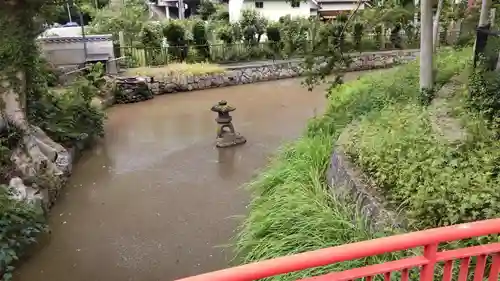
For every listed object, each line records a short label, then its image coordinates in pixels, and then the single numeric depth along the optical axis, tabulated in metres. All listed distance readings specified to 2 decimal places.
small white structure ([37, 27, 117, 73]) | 11.96
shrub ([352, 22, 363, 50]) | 14.60
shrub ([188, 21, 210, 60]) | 13.88
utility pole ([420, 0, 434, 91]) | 5.21
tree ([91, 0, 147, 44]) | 13.95
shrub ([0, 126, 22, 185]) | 5.35
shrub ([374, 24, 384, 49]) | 16.03
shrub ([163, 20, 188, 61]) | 13.55
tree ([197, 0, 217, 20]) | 20.97
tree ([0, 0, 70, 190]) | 5.84
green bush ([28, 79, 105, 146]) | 7.21
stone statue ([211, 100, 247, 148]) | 7.55
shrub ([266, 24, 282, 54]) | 14.48
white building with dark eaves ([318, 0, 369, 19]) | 22.03
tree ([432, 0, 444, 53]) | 6.90
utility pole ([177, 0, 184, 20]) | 21.58
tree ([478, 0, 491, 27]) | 6.11
